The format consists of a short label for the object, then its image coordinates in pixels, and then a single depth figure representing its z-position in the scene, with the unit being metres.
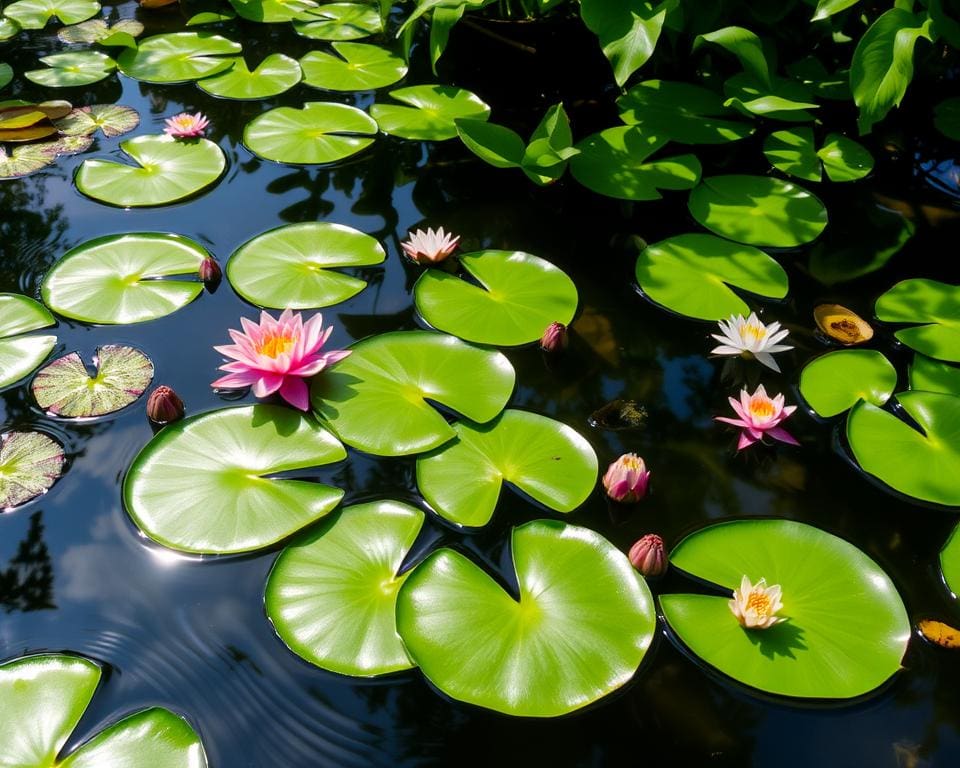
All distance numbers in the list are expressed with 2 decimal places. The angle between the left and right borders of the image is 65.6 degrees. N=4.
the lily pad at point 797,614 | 1.50
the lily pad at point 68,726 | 1.33
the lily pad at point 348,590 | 1.50
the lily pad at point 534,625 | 1.45
